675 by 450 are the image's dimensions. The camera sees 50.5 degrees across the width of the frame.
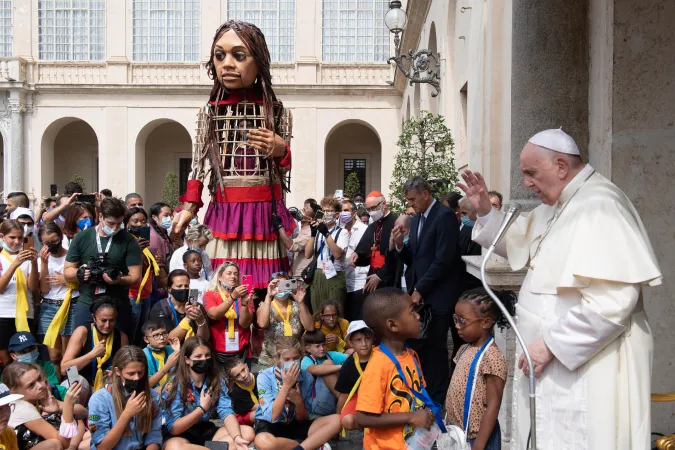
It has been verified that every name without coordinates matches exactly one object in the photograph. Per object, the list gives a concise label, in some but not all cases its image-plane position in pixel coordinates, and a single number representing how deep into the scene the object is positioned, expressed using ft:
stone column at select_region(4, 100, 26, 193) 94.63
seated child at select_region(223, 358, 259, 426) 18.42
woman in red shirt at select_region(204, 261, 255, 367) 18.88
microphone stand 9.42
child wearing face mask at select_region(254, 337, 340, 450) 16.63
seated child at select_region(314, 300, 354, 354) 21.63
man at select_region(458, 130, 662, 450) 9.42
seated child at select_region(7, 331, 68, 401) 18.20
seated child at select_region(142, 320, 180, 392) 19.01
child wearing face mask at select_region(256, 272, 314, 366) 19.04
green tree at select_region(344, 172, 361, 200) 93.61
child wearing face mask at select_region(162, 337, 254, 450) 16.99
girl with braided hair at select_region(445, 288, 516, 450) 12.61
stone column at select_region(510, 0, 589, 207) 17.02
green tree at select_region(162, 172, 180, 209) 94.43
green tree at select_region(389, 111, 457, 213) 39.63
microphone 9.99
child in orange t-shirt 11.96
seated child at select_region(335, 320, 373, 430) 13.86
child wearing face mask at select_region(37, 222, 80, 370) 21.09
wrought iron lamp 45.55
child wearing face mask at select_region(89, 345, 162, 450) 15.43
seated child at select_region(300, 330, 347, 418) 18.81
